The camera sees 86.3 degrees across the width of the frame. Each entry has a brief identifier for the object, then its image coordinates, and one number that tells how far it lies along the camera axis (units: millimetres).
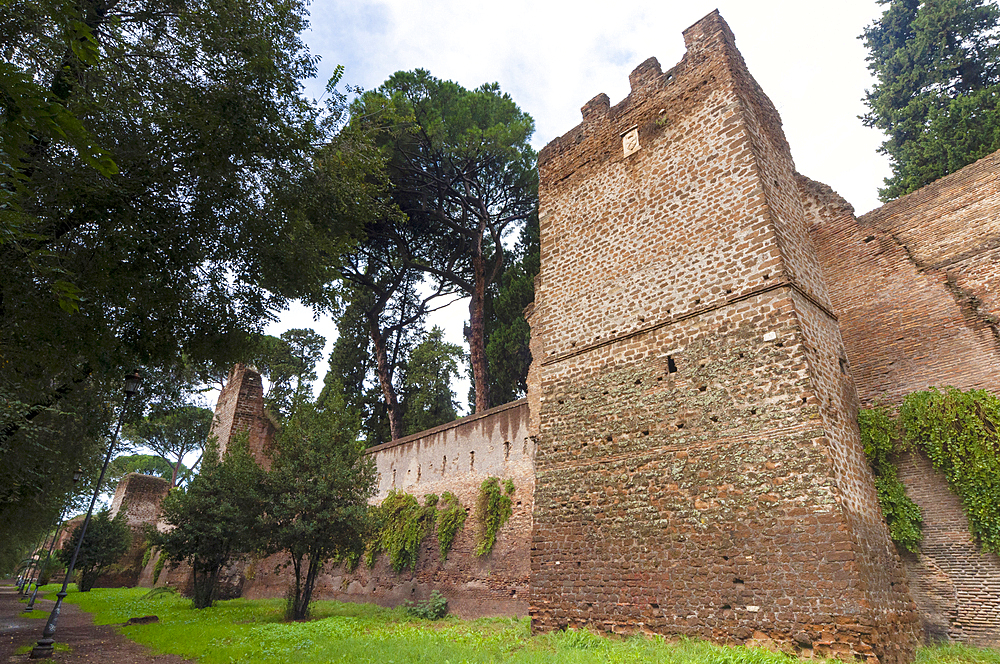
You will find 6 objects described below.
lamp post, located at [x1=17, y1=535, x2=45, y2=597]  23172
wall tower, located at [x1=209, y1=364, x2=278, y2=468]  18344
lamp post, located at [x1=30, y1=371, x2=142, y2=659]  7512
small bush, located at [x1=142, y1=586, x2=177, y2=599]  17078
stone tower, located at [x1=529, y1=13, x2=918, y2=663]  5617
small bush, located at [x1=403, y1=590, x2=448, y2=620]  11688
